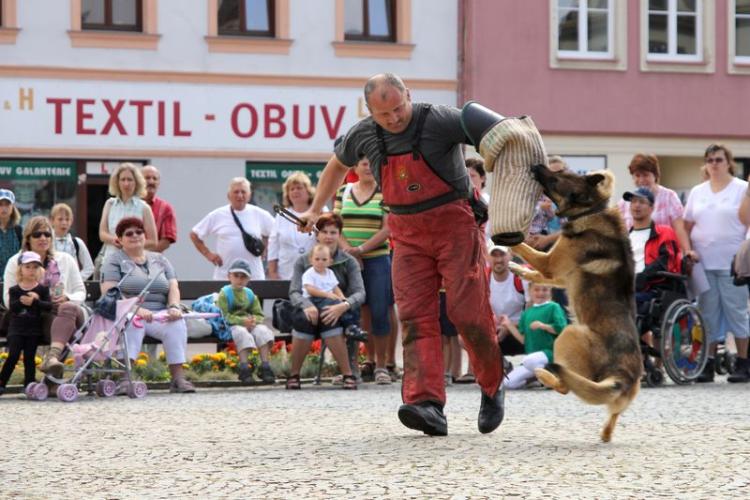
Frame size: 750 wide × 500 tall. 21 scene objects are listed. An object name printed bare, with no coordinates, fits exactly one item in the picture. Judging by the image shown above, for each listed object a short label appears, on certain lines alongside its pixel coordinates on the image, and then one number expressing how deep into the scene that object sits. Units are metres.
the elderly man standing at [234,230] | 17.48
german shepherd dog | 9.20
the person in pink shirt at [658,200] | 15.84
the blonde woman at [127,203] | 16.52
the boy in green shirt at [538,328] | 14.69
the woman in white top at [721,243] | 15.79
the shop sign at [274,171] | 28.45
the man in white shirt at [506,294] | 15.40
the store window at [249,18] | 28.36
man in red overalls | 9.38
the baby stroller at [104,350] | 13.97
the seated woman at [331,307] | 14.99
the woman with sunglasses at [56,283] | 14.37
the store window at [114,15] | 27.66
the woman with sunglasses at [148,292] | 14.71
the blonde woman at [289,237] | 16.38
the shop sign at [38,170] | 27.22
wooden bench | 16.22
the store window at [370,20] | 28.89
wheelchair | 14.84
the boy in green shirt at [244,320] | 15.37
